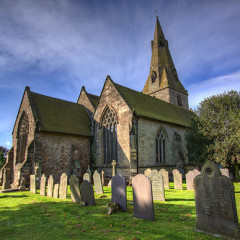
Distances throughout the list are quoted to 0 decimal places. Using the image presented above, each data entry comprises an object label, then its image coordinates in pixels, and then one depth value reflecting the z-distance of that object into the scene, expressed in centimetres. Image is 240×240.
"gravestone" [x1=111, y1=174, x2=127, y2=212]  794
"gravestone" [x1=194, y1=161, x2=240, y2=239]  487
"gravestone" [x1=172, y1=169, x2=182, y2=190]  1338
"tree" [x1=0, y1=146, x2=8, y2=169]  2634
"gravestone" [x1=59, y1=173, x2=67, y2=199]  1095
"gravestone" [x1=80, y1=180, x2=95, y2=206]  896
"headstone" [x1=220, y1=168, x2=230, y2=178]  1336
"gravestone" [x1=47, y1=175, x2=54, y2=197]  1186
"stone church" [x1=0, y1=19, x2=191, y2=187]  1727
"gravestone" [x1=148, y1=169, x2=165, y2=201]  982
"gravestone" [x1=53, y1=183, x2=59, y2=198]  1141
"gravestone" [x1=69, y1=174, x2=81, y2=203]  971
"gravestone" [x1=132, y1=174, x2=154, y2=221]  666
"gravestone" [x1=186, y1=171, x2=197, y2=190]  1278
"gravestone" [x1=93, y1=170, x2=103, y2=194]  1238
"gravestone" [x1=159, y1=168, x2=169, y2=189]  1411
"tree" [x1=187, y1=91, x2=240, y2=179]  1667
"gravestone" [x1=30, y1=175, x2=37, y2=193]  1385
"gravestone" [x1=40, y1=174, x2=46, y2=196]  1261
